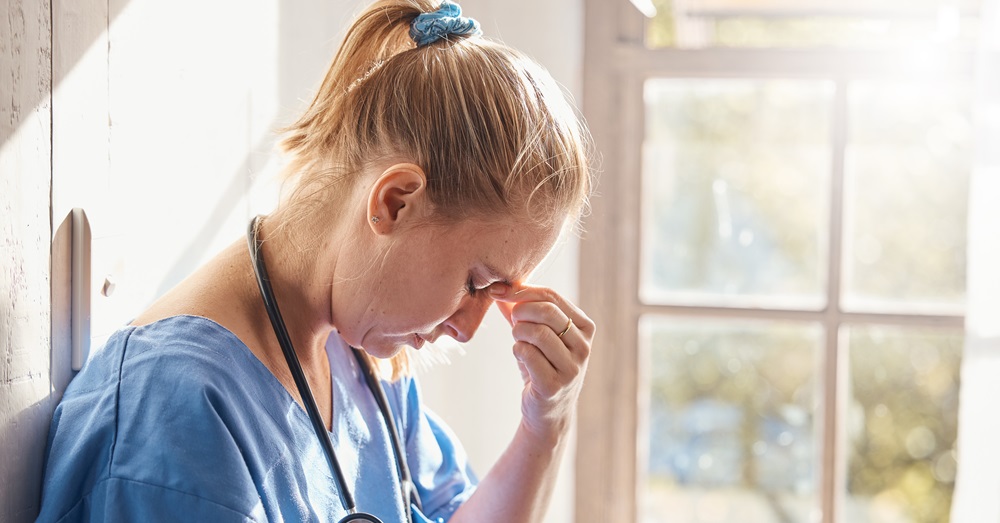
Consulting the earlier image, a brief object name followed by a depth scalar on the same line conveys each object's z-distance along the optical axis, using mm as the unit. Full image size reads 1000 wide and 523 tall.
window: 1993
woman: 866
